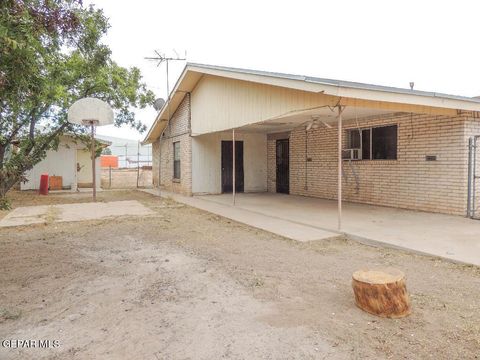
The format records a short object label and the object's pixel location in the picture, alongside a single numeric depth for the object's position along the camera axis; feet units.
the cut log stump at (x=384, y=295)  10.68
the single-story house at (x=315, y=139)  24.25
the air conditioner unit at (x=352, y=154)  35.19
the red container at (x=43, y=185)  51.16
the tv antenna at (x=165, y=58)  49.57
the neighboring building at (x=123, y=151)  137.10
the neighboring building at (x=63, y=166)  57.06
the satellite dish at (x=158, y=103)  54.54
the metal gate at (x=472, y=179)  25.94
